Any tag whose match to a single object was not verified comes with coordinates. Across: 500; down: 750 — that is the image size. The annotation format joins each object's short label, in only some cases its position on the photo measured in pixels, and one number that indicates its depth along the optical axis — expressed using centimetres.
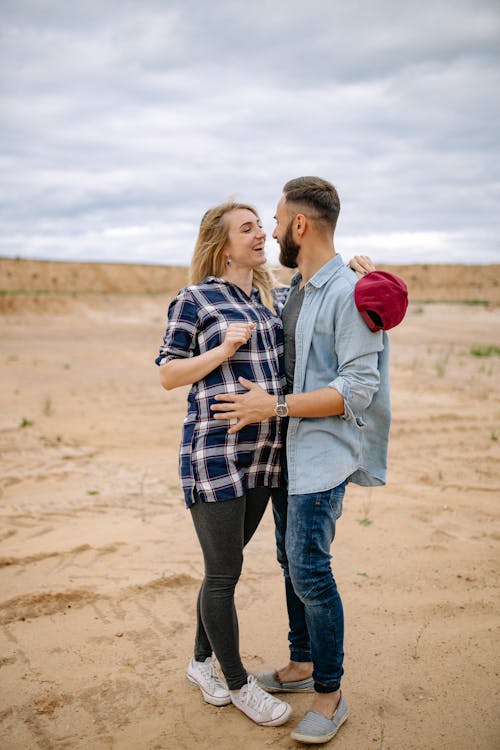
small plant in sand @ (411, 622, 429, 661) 333
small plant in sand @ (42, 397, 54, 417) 890
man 251
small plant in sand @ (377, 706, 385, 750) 267
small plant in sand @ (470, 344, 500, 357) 1412
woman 261
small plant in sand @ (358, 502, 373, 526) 512
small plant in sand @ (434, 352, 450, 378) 1186
